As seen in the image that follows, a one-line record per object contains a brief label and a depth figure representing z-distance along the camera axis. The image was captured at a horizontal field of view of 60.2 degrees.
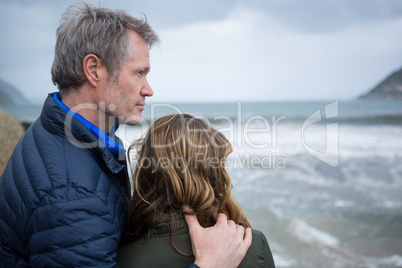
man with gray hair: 1.38
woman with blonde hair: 1.64
